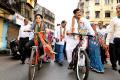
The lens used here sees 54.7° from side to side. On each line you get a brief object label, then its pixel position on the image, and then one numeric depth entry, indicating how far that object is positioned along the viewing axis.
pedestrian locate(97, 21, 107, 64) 4.16
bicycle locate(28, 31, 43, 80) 2.70
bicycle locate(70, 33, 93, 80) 2.71
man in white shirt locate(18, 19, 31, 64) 4.90
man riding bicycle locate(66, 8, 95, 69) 3.19
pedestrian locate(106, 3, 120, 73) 3.32
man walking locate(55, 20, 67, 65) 4.75
